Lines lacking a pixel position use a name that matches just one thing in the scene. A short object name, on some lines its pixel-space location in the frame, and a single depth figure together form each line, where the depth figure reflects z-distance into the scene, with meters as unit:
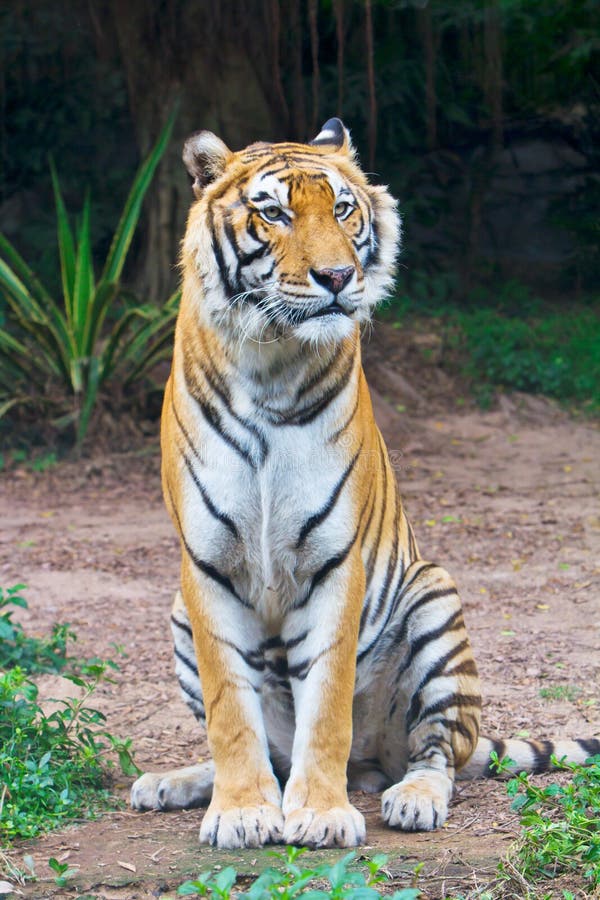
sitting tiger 5.95
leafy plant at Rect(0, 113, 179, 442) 16.56
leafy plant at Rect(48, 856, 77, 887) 5.35
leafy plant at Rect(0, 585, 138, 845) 6.39
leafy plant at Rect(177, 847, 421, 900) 4.12
